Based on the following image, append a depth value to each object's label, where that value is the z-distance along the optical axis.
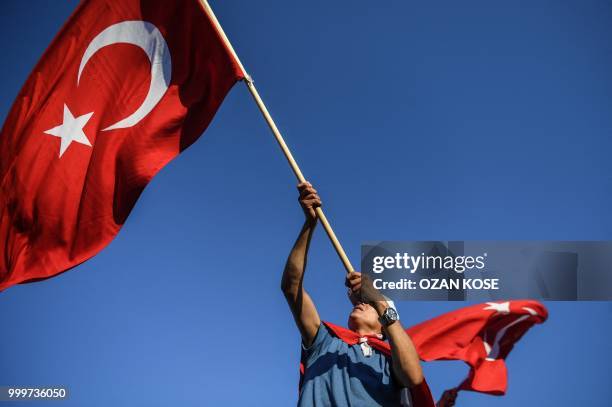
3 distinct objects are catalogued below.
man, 5.25
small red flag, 8.14
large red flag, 6.94
